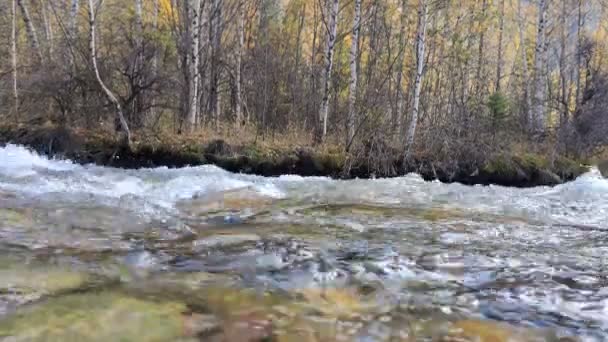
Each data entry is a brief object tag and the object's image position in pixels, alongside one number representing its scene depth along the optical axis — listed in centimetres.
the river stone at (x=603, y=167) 1240
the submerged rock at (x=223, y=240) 494
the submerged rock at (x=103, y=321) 288
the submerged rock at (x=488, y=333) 306
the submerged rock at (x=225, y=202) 700
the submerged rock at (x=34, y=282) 337
